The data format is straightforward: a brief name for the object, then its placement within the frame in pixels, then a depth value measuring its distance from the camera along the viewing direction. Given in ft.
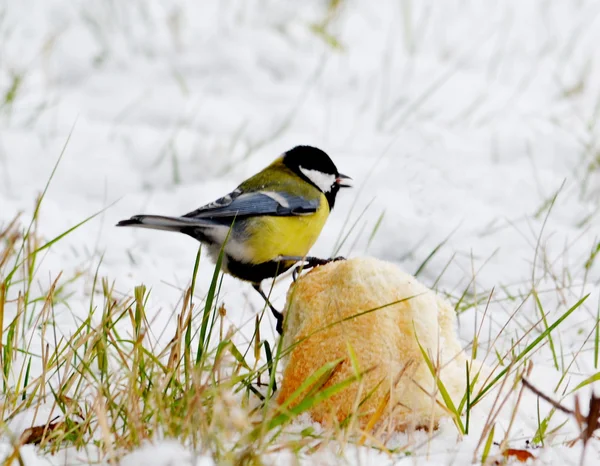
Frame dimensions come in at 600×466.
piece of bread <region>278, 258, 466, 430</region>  14.37
